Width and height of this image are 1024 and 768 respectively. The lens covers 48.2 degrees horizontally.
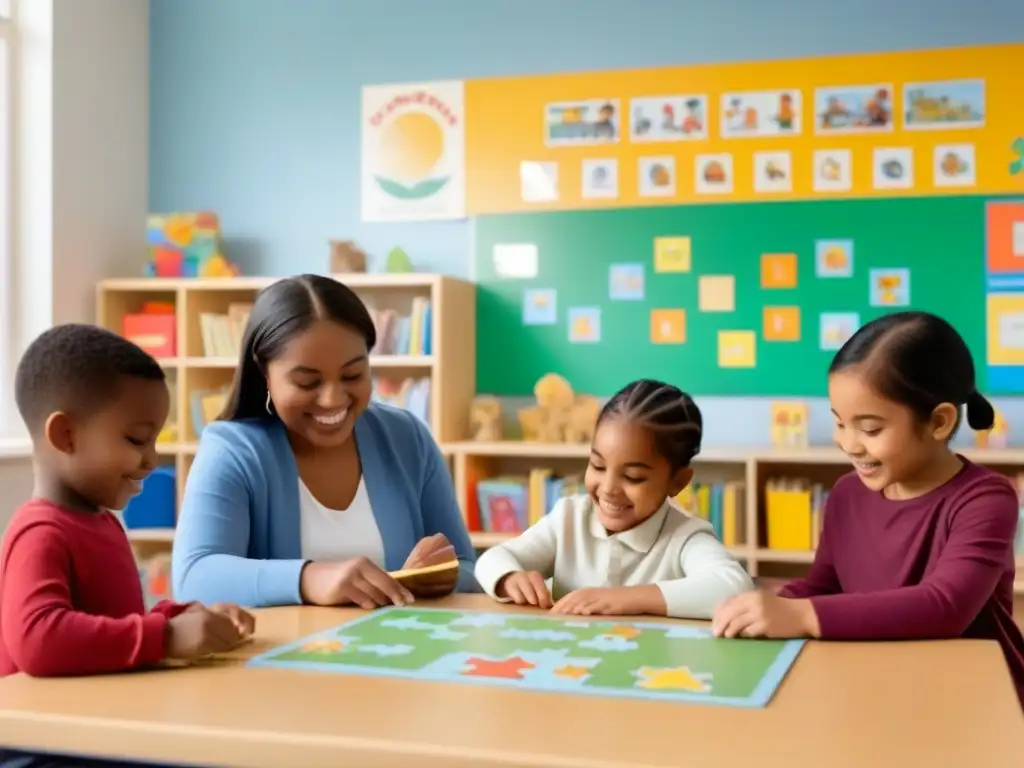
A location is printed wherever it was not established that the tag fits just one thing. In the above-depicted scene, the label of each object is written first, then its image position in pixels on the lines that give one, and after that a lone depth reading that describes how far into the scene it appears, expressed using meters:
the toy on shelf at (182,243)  4.56
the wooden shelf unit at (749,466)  3.83
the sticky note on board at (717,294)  4.26
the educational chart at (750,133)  4.07
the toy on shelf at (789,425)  4.12
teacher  1.69
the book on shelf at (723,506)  3.96
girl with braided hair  1.67
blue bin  4.42
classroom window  4.36
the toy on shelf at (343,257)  4.43
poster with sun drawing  4.54
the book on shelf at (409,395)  4.24
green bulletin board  4.09
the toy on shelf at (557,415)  4.21
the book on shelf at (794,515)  3.86
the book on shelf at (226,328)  4.45
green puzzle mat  1.14
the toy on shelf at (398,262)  4.41
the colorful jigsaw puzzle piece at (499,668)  1.19
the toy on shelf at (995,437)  3.95
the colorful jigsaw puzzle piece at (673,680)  1.13
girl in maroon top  1.51
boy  1.21
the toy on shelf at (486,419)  4.28
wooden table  0.94
